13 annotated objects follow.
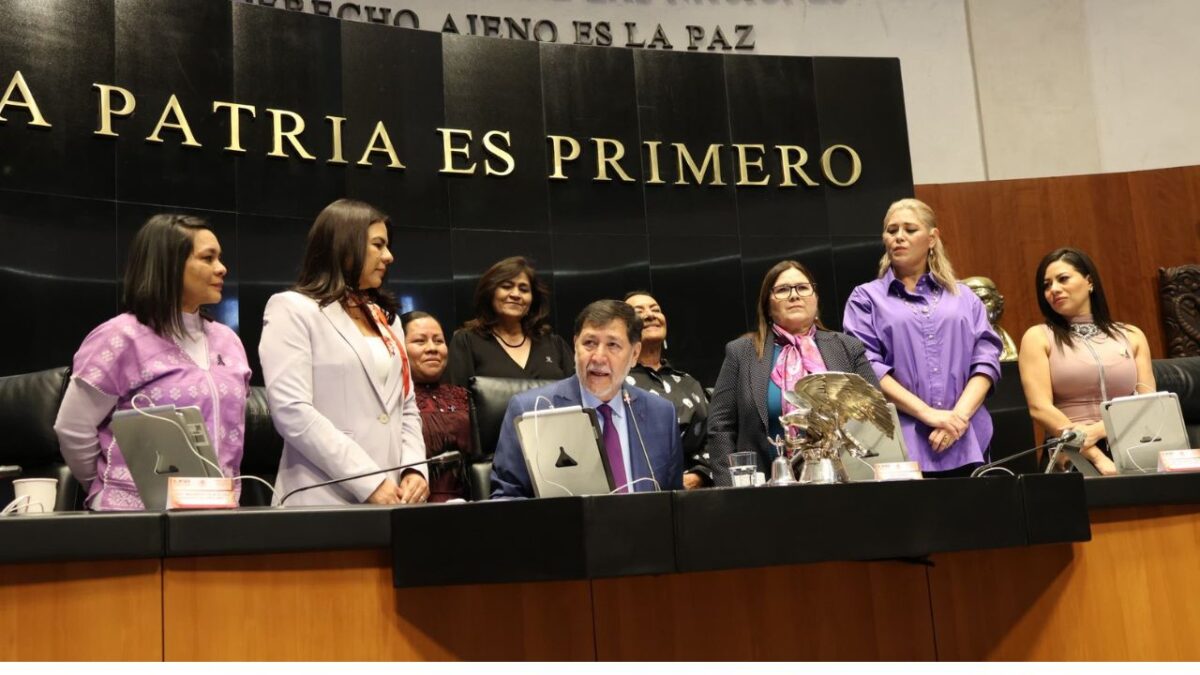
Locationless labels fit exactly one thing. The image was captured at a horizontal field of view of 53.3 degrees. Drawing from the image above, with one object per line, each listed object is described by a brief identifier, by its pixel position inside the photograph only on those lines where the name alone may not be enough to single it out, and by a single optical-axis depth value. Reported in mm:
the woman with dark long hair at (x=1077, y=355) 3693
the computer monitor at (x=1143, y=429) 3004
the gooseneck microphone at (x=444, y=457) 2287
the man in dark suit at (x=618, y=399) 2871
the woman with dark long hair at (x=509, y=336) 3955
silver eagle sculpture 2496
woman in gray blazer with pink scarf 3281
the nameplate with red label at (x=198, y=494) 2125
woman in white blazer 2678
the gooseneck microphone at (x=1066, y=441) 2885
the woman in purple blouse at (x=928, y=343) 3424
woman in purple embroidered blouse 2746
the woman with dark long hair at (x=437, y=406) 3559
